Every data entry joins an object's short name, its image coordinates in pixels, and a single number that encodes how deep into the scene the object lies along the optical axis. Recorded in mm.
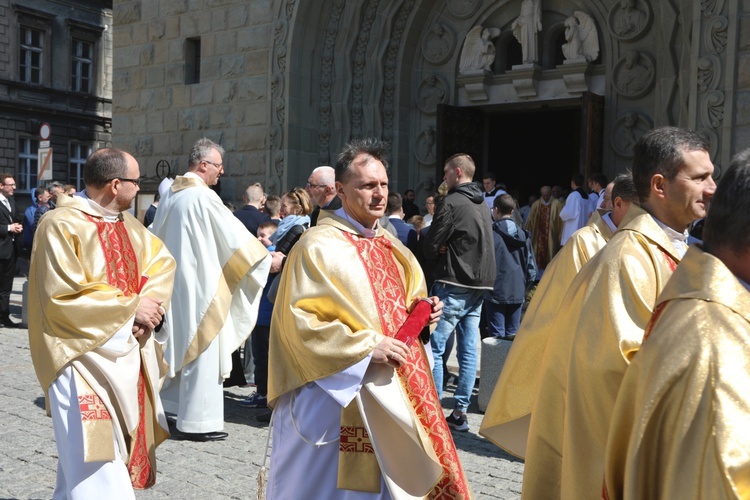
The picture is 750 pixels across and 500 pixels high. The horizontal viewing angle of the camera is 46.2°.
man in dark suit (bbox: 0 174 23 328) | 11492
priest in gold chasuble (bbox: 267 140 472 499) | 3449
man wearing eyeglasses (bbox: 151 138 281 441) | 6168
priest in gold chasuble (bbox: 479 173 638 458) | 3412
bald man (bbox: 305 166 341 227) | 5867
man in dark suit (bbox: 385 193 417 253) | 7984
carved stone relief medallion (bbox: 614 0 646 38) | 13039
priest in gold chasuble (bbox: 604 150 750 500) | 1724
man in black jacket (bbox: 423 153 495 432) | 6547
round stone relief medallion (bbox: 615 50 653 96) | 12992
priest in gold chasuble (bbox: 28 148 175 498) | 3736
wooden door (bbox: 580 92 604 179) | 12797
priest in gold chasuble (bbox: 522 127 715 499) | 2467
